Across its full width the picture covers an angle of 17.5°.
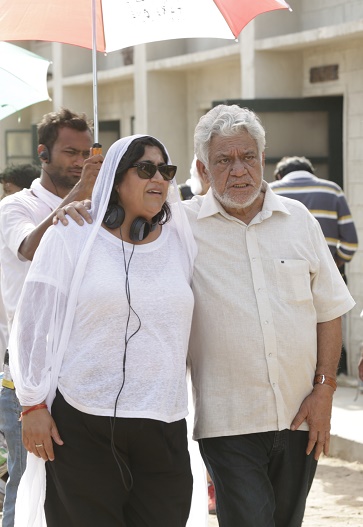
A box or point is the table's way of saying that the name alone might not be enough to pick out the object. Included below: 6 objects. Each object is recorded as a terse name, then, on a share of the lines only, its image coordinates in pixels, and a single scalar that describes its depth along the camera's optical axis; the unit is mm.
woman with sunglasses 4180
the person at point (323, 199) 9508
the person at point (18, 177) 7965
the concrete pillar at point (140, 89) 14105
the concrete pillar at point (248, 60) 11602
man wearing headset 5168
